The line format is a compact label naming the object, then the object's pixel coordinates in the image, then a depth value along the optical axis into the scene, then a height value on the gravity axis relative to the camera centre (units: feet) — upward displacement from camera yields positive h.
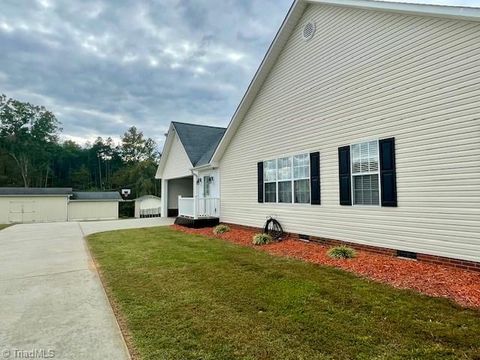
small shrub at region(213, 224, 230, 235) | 38.45 -5.21
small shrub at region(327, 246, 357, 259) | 21.86 -4.84
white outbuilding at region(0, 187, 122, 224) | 82.53 -3.88
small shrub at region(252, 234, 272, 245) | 29.40 -5.01
